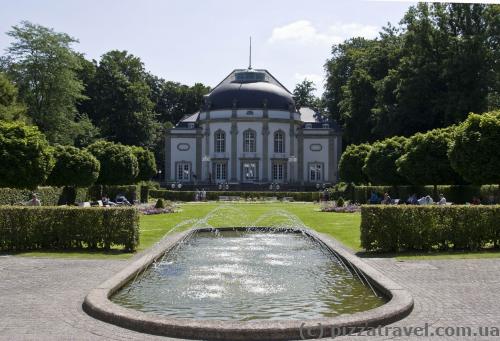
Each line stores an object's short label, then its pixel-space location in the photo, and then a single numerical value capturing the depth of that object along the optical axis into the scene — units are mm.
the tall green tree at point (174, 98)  79625
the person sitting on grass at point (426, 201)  26406
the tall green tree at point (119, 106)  65062
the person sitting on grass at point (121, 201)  33797
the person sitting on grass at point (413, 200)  29731
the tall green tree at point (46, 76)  49250
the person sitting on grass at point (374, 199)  32531
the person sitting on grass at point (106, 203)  31073
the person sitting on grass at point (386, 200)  29984
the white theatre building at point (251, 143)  66500
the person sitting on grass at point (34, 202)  22897
